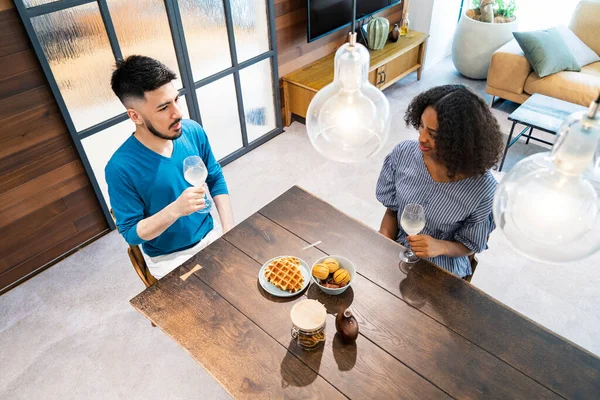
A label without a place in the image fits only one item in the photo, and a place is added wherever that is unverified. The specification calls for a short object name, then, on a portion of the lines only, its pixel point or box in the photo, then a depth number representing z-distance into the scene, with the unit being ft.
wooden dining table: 4.23
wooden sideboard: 11.84
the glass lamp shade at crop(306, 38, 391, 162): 3.35
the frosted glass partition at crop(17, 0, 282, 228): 7.42
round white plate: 5.03
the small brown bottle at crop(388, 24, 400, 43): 13.43
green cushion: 11.35
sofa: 11.21
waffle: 5.04
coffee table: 9.57
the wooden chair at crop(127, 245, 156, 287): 5.81
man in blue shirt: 5.40
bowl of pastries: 4.98
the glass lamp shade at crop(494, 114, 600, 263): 2.50
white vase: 13.30
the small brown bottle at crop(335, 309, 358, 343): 4.43
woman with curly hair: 5.01
